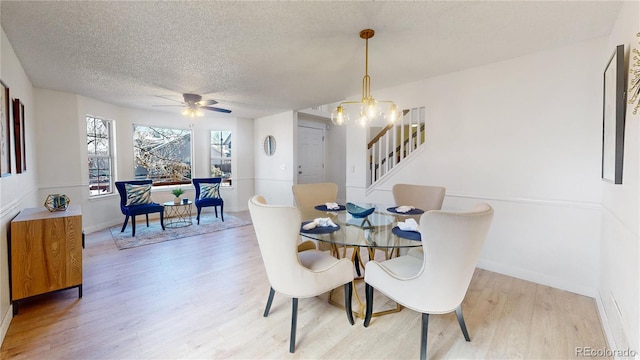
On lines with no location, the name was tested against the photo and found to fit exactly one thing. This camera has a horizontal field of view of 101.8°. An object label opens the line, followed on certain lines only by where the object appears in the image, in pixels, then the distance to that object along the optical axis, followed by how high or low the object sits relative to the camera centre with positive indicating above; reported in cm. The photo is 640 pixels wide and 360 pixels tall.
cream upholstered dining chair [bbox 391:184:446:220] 279 -29
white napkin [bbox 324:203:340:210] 272 -37
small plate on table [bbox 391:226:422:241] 178 -45
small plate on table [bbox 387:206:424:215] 255 -41
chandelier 223 +54
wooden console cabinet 203 -67
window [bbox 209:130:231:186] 623 +39
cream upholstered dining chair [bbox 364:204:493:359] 137 -54
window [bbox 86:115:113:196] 454 +29
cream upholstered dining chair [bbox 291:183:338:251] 297 -28
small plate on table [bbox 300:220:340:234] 196 -45
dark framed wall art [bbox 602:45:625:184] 166 +37
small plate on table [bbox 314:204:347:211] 273 -39
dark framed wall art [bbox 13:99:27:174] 243 +35
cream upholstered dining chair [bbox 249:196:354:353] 159 -61
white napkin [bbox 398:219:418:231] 195 -42
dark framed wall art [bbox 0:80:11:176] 193 +31
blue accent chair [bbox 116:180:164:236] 420 -61
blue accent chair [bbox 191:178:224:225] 504 -56
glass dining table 177 -47
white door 643 +41
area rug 389 -102
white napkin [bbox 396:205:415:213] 258 -39
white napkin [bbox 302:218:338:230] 207 -43
